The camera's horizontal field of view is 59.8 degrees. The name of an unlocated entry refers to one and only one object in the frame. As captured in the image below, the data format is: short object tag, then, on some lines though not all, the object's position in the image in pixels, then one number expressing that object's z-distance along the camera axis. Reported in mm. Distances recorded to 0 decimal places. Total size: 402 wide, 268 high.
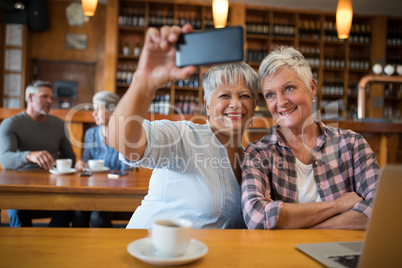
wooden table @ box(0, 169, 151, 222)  1583
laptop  580
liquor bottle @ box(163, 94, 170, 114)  5863
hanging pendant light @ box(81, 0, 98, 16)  2512
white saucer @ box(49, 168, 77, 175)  1930
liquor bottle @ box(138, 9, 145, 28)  5676
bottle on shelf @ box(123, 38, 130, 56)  5754
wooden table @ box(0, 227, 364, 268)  705
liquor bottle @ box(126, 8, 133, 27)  5688
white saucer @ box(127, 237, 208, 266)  681
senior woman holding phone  863
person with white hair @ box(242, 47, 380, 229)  1120
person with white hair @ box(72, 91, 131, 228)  2299
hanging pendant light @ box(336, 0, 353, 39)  2852
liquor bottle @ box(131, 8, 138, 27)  5688
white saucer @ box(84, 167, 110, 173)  2084
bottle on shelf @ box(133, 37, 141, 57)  5758
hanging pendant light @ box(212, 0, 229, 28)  2648
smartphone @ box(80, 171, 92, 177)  1914
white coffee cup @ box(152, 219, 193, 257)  693
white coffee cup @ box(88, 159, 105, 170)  2090
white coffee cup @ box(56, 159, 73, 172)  1958
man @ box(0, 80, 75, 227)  2158
